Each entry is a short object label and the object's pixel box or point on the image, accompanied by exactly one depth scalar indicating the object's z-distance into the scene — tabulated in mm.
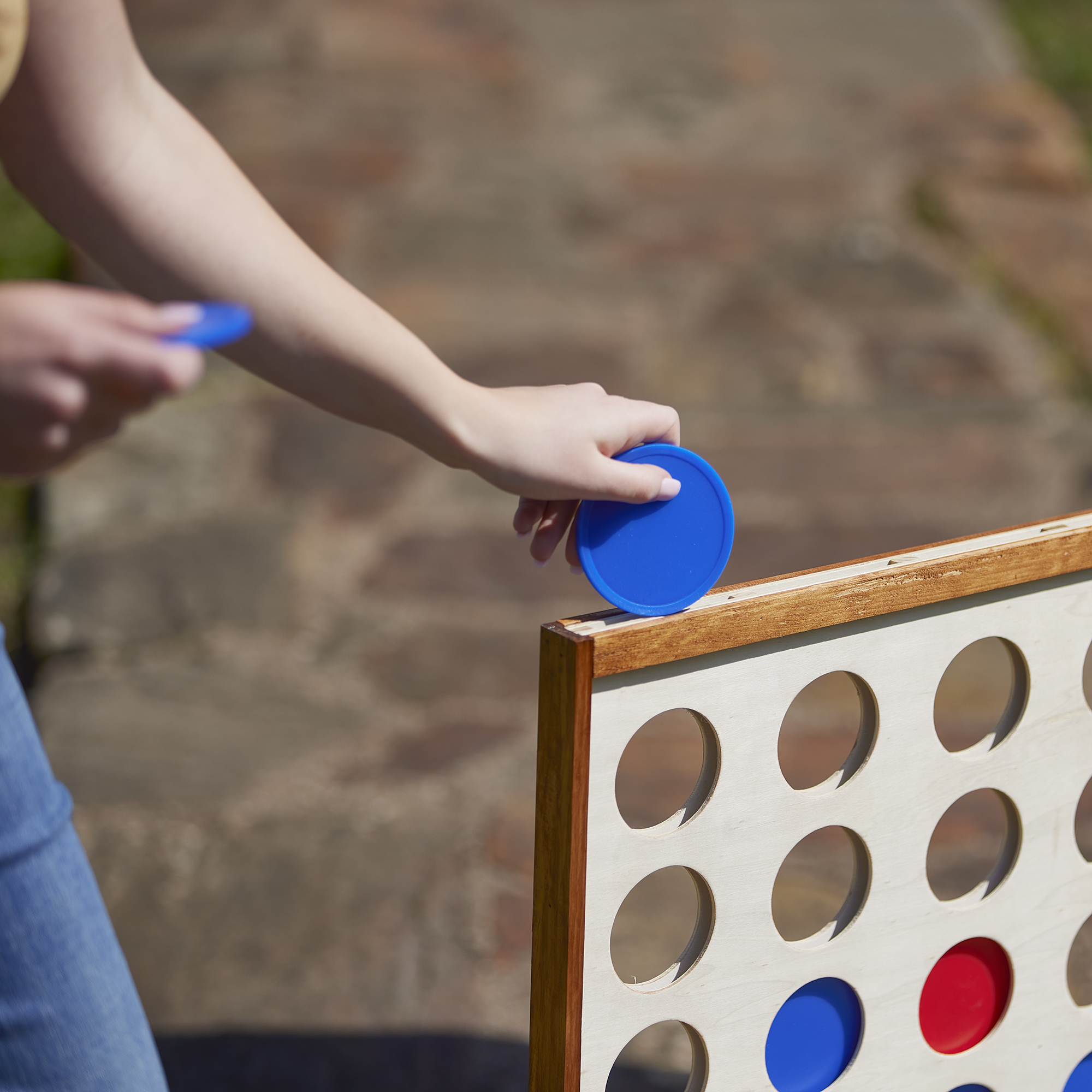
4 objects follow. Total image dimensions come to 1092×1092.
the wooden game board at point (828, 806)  1697
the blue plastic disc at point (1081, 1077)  1922
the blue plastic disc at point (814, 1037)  1802
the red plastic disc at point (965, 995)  1854
